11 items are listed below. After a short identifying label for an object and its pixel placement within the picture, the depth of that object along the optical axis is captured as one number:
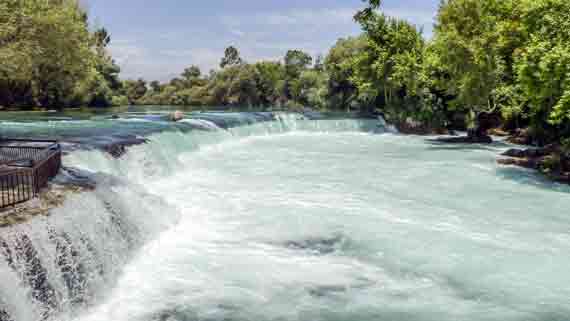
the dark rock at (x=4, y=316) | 5.88
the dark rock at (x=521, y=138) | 29.20
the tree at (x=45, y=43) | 15.43
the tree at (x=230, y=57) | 125.06
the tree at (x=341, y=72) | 57.56
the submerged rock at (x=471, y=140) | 30.03
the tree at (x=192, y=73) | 120.86
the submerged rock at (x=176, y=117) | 33.24
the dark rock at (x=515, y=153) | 22.55
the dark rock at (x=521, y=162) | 20.25
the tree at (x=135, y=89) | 109.19
